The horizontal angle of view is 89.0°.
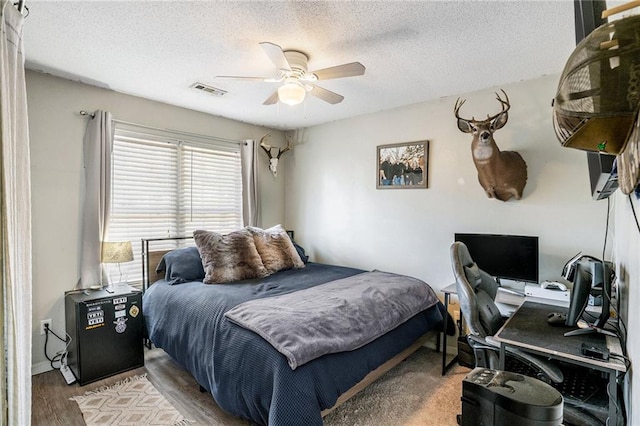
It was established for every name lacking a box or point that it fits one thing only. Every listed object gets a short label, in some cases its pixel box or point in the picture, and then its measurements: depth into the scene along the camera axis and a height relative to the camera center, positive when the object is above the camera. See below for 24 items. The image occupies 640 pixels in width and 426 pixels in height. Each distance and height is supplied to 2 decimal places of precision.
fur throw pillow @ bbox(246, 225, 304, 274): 3.45 -0.45
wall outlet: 2.79 -0.97
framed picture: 3.48 +0.48
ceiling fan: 2.08 +0.92
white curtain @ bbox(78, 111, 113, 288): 3.00 +0.10
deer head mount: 2.66 +0.38
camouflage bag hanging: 0.59 +0.23
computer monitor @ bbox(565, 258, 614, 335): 1.74 -0.45
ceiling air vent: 3.03 +1.16
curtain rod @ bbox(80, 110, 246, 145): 3.06 +0.89
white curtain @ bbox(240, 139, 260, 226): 4.28 +0.38
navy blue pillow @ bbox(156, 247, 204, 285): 3.12 -0.55
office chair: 1.71 -0.66
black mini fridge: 2.61 -1.02
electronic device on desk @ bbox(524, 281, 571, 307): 2.33 -0.64
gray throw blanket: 1.87 -0.72
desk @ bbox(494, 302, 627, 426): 1.36 -0.67
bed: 1.74 -0.93
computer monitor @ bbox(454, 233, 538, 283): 2.64 -0.41
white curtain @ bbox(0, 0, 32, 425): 1.02 -0.05
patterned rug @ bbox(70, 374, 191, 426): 2.16 -1.40
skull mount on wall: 4.54 +0.83
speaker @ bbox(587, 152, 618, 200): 1.20 +0.13
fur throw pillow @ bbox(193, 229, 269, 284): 3.04 -0.47
